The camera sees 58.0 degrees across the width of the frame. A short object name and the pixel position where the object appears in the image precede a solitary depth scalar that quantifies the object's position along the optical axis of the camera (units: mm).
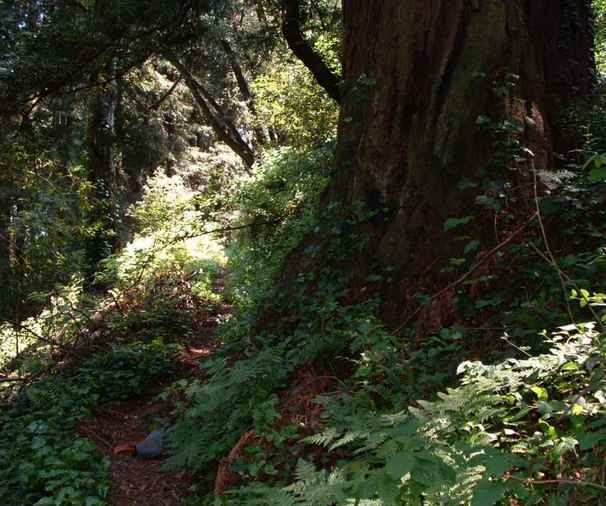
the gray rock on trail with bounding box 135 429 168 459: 4863
